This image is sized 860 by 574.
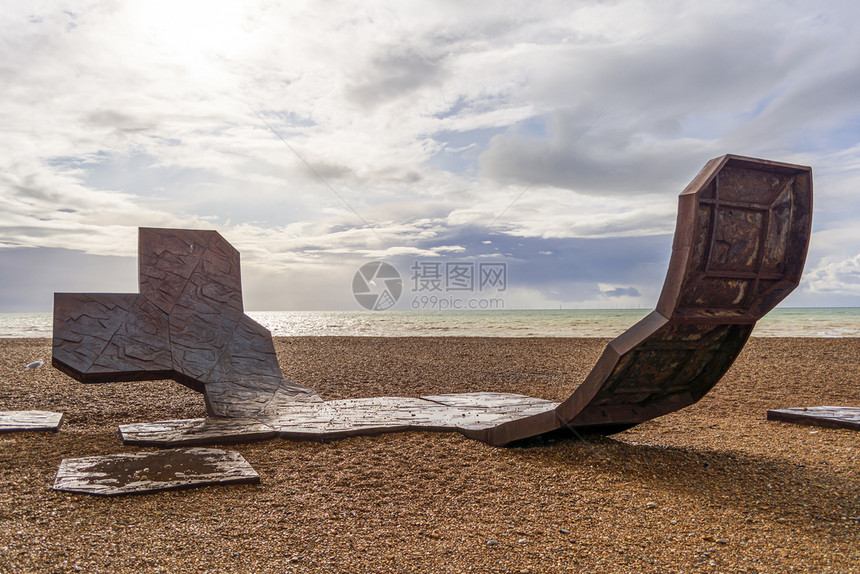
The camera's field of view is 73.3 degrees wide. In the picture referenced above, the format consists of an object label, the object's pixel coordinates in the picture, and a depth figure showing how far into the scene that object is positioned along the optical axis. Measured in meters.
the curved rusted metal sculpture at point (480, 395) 3.89
